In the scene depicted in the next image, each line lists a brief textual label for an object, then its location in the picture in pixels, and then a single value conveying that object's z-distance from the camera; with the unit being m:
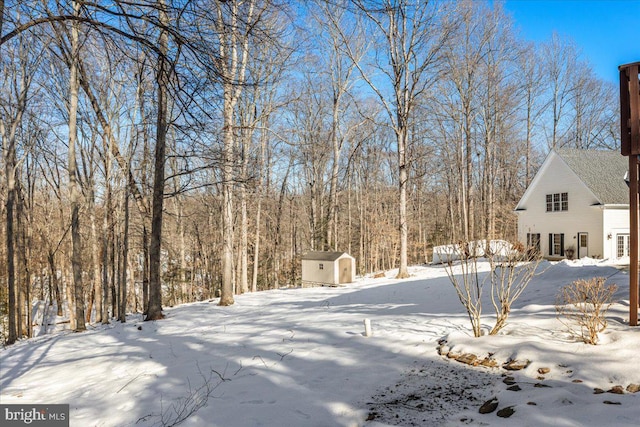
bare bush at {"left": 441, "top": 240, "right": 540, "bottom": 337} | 5.79
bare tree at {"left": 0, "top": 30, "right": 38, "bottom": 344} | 11.91
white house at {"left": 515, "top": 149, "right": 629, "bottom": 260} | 18.67
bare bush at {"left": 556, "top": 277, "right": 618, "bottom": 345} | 5.03
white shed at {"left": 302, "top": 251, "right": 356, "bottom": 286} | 18.55
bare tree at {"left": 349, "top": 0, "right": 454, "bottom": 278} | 17.25
